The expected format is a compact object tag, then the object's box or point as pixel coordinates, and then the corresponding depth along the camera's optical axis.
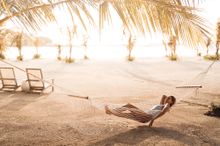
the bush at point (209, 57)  20.10
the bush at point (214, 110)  6.80
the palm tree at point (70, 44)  19.26
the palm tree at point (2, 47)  16.65
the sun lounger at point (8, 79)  9.60
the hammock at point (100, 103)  5.00
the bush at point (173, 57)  20.12
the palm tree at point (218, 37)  18.18
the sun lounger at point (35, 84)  9.39
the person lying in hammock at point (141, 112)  4.89
